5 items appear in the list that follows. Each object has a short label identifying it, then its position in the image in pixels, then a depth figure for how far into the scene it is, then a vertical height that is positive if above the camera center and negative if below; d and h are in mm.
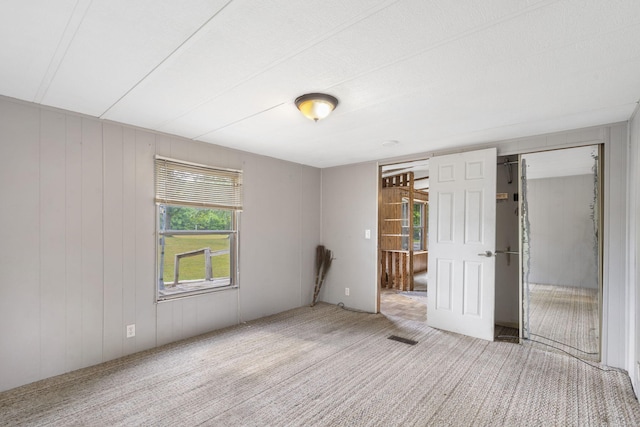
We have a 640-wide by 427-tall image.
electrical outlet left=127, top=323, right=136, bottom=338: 3002 -1149
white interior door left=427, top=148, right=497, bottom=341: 3461 -331
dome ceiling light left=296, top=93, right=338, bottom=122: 2277 +829
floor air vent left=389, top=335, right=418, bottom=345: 3387 -1404
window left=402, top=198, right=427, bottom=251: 7383 -258
